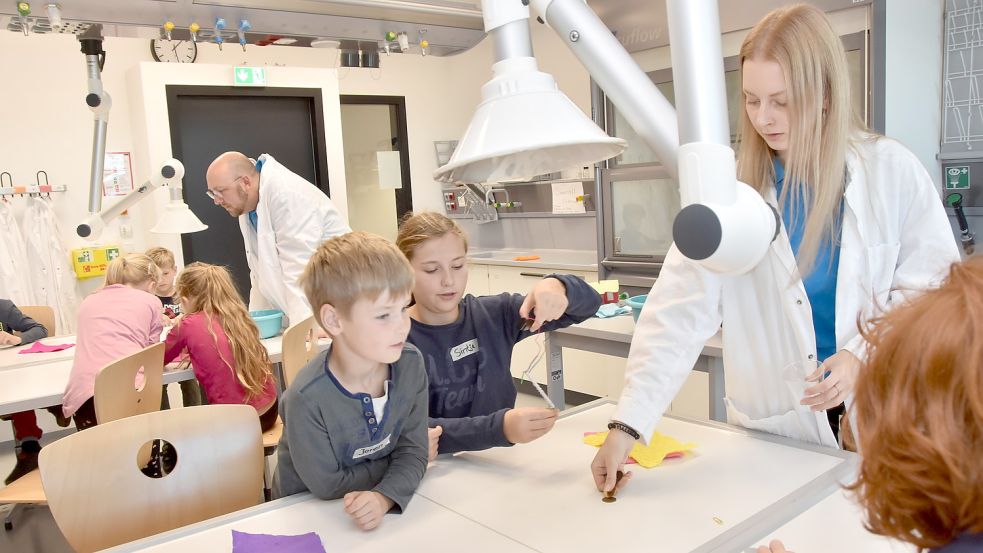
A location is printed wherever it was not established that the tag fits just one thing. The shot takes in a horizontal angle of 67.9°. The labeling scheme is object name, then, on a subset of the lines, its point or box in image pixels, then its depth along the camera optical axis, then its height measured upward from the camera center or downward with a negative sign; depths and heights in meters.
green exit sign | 4.89 +1.03
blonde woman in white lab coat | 1.27 -0.11
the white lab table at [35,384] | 2.39 -0.51
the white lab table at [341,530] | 1.11 -0.49
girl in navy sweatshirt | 1.69 -0.25
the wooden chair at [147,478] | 1.40 -0.48
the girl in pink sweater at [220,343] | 2.68 -0.41
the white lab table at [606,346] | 2.34 -0.51
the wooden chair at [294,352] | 2.65 -0.47
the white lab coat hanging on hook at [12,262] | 4.38 -0.11
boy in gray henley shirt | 1.29 -0.31
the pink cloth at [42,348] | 3.25 -0.47
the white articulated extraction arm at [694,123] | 0.50 +0.06
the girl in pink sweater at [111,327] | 2.58 -0.34
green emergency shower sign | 2.97 +0.02
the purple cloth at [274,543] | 1.10 -0.48
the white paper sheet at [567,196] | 5.07 +0.08
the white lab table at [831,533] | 1.02 -0.50
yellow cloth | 1.37 -0.48
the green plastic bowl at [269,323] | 3.13 -0.41
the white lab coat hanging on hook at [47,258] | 4.50 -0.10
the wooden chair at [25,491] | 2.15 -0.75
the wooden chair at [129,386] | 2.28 -0.49
